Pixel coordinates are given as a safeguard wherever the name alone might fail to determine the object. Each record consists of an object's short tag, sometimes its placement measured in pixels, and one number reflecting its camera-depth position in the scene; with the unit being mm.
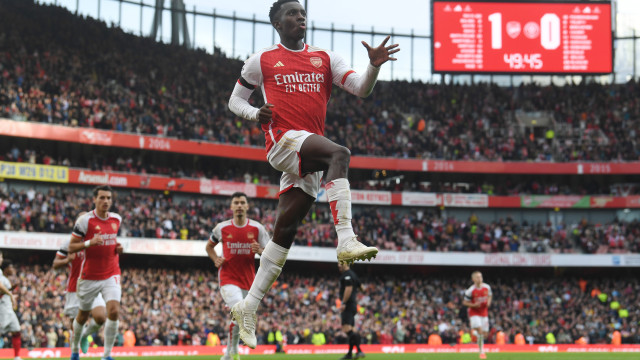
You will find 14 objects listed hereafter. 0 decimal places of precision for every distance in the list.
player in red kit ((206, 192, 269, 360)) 12641
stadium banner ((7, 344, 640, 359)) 21656
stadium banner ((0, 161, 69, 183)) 33344
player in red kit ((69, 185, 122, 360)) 11945
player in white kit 14008
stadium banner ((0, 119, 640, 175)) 35156
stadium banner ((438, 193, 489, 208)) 45312
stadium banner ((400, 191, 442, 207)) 44906
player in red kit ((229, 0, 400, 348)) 6195
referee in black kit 16672
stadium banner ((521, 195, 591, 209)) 45656
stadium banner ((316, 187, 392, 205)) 43719
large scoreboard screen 46031
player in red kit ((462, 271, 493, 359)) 20156
